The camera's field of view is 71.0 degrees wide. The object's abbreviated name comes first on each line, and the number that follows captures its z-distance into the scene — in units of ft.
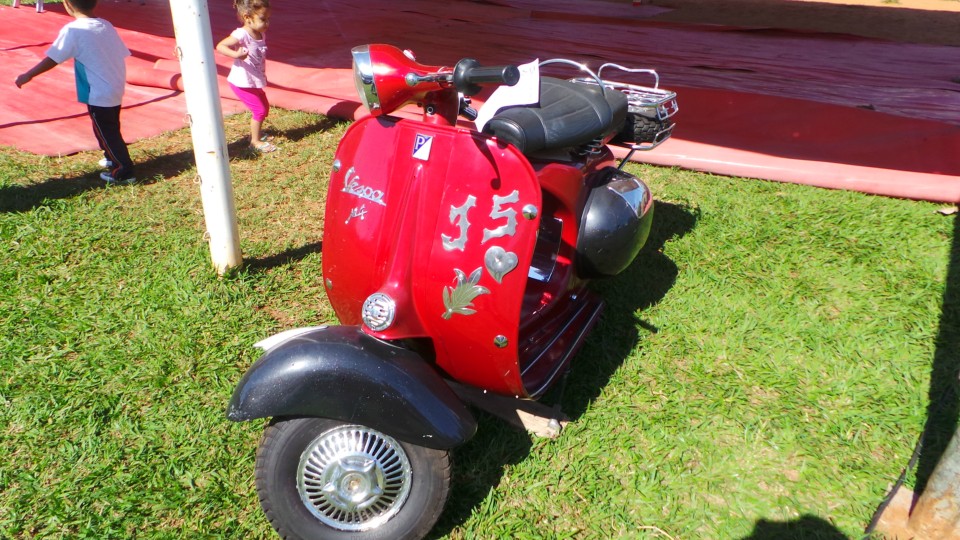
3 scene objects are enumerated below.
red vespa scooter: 5.93
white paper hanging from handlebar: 5.86
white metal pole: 8.97
